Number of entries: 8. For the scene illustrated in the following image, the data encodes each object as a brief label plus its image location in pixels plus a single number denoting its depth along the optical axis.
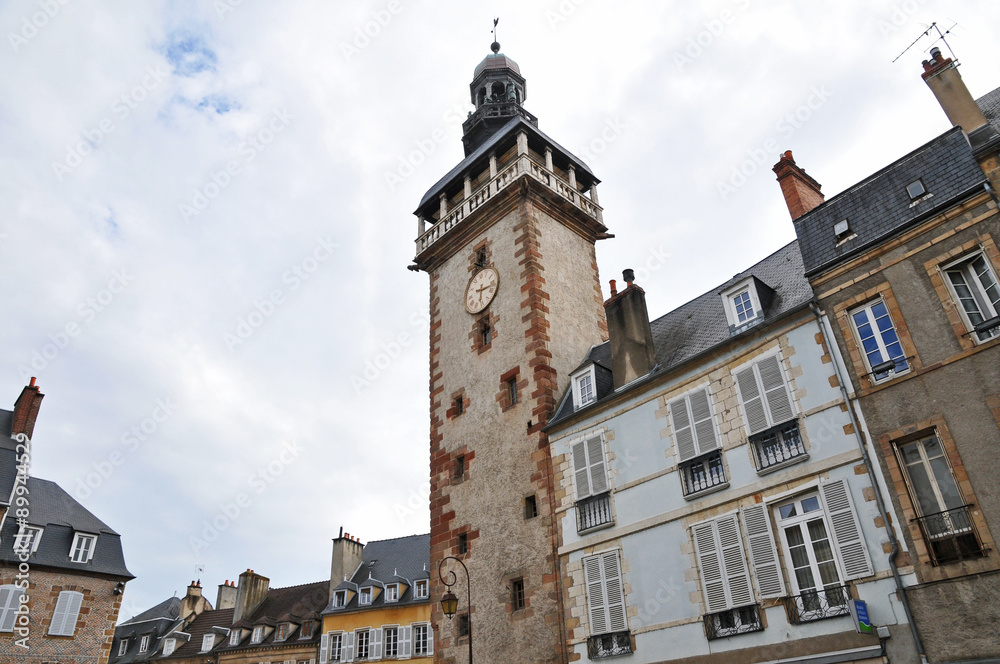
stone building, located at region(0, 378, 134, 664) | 23.86
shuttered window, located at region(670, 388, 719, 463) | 13.77
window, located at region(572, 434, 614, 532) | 15.23
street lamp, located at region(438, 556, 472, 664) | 14.54
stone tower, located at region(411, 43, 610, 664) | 16.70
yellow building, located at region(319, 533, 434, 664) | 31.36
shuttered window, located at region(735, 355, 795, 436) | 12.73
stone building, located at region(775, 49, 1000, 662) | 9.70
